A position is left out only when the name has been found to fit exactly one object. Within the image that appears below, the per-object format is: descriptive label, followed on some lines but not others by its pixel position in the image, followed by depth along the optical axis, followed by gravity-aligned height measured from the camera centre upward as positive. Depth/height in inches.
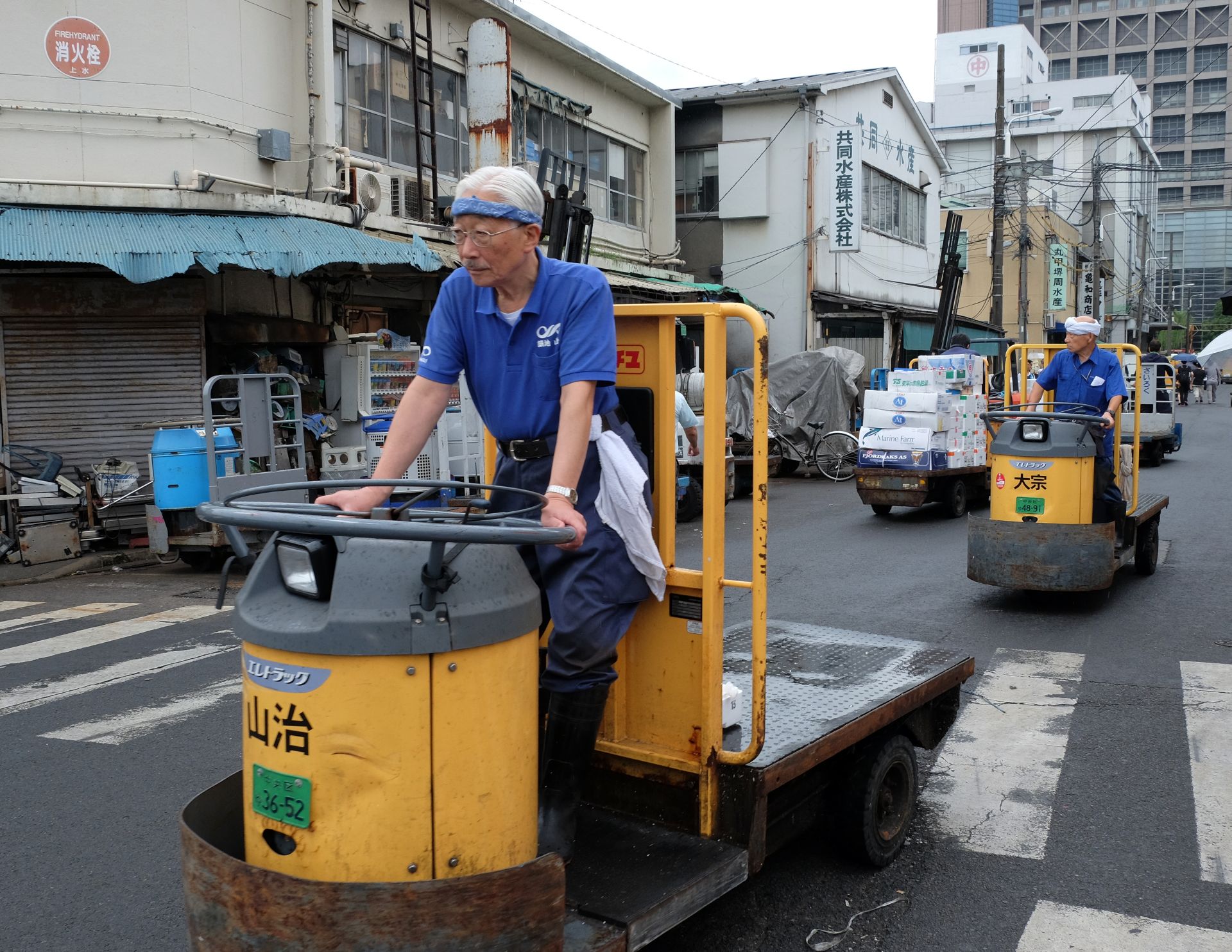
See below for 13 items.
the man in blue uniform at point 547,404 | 114.0 +1.3
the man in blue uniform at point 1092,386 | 325.1 +8.0
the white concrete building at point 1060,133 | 2883.9 +740.3
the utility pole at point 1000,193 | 1120.8 +217.3
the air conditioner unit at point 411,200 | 610.5 +117.3
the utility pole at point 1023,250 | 1390.3 +201.4
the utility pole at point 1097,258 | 1895.9 +308.1
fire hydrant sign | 462.0 +151.9
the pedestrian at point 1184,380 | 1647.4 +44.5
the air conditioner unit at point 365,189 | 535.5 +108.5
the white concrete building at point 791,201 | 995.3 +188.9
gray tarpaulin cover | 800.9 +13.9
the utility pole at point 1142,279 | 2657.5 +320.2
